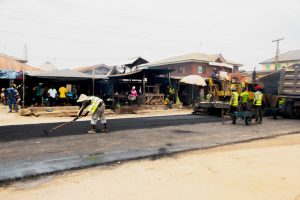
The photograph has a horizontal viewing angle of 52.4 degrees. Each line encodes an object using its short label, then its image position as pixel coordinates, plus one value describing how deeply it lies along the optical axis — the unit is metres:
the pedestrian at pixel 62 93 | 19.02
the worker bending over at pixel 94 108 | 10.11
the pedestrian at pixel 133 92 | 21.37
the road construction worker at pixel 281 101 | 16.68
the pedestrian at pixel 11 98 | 17.77
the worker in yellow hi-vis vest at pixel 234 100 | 14.24
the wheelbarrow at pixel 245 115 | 13.26
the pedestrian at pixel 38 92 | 18.66
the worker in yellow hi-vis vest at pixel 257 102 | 13.67
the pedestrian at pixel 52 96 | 18.59
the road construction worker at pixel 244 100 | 13.71
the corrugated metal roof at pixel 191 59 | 42.75
